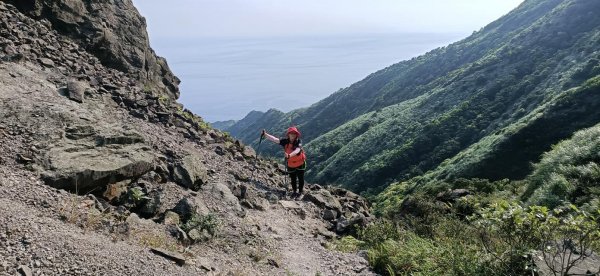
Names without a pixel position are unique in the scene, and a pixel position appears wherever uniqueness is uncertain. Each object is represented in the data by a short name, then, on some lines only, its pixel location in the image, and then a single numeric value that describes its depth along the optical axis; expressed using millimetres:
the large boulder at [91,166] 8211
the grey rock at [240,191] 11938
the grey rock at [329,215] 13578
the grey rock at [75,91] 12242
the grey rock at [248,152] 16753
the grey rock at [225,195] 10805
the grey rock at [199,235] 8391
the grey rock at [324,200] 14352
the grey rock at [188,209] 9203
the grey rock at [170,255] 7082
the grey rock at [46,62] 13859
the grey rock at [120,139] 9703
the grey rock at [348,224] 12531
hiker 14242
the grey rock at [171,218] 8781
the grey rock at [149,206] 9062
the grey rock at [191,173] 10966
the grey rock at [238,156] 15891
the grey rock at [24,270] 5345
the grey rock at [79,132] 9539
